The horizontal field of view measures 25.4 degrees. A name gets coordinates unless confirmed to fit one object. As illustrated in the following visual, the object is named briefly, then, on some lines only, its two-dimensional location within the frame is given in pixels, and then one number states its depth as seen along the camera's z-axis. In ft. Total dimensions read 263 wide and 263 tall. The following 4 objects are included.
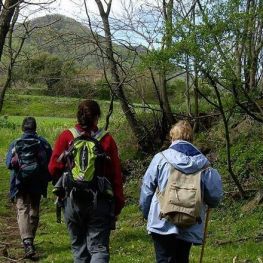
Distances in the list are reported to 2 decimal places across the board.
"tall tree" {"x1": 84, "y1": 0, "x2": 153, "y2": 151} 54.19
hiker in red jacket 20.30
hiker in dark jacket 29.89
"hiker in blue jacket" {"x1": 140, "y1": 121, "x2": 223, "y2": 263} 18.62
